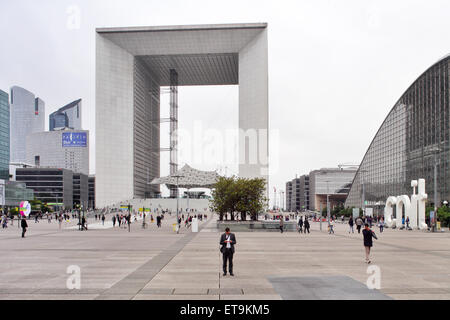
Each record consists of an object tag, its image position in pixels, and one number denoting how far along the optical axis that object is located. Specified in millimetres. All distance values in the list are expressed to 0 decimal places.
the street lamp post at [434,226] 42906
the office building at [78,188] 191375
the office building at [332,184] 186000
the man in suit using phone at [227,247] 14203
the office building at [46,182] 171750
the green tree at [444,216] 50688
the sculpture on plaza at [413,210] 48750
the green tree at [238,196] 48000
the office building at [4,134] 124812
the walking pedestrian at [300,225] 40009
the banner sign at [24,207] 46469
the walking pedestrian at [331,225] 38800
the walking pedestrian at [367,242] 17281
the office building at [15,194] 119575
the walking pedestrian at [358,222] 37969
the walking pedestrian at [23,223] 31453
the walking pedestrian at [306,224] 39531
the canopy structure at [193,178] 144750
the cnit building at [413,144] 74750
